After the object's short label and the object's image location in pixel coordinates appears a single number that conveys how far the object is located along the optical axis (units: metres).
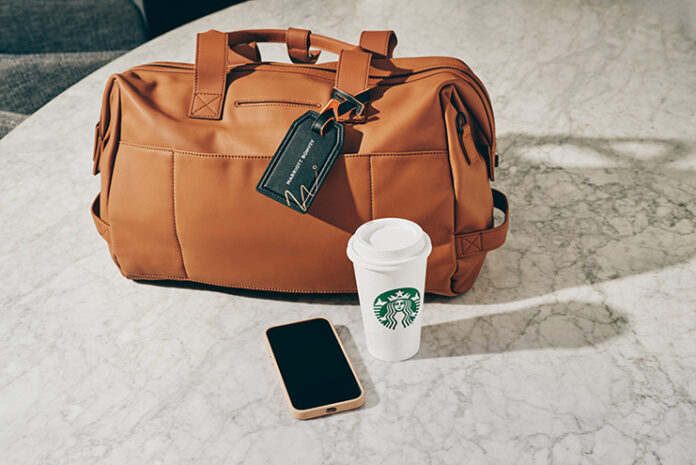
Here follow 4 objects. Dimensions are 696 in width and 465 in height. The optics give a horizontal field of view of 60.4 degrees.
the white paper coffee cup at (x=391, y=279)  0.78
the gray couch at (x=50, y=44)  1.96
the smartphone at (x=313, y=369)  0.80
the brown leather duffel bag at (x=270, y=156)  0.91
